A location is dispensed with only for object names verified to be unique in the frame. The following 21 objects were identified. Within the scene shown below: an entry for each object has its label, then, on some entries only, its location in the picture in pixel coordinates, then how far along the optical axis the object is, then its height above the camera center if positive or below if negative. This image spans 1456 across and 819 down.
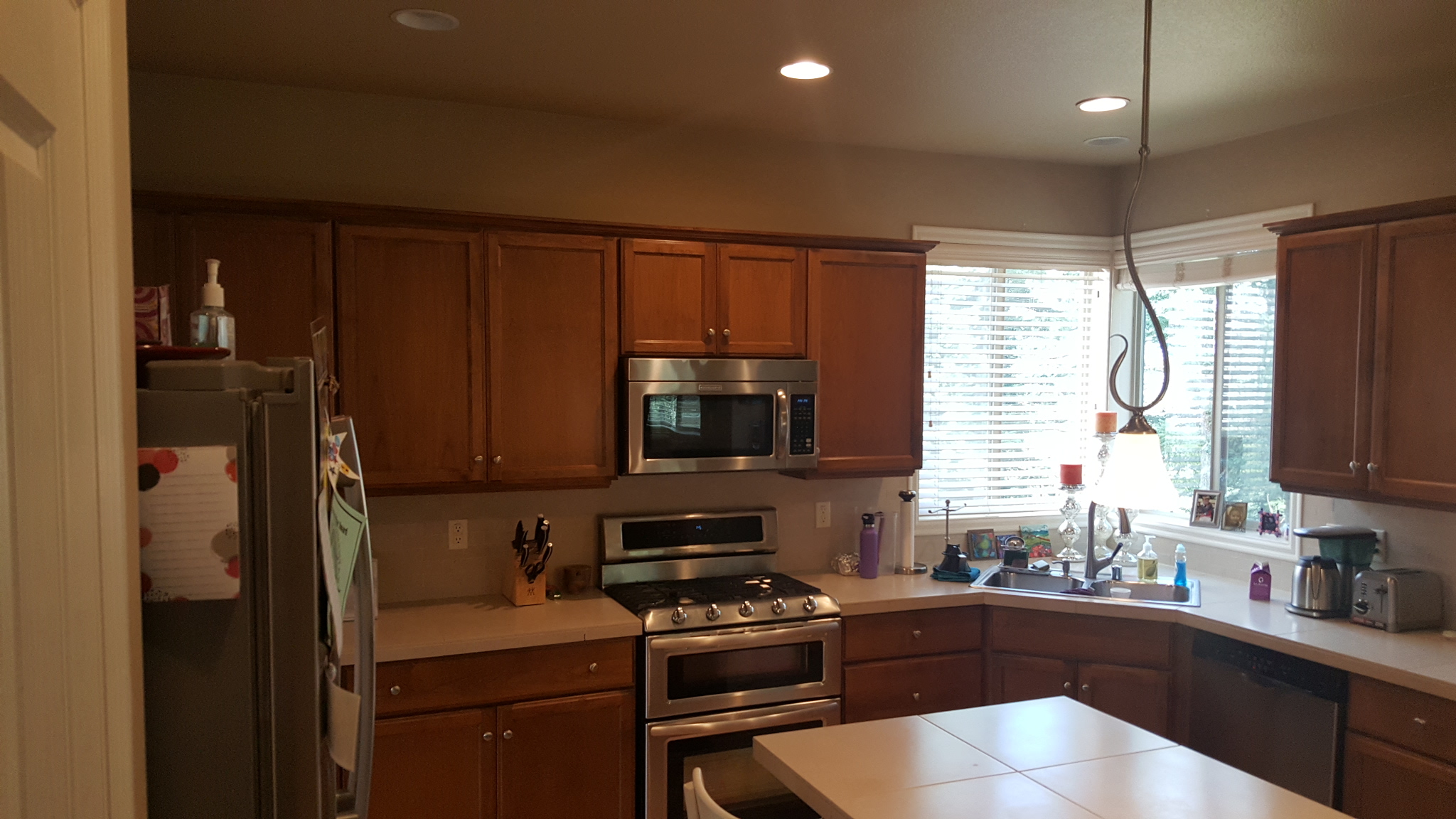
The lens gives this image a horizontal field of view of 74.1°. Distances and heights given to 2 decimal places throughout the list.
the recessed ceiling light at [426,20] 2.56 +0.92
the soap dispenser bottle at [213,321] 1.41 +0.06
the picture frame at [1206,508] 3.98 -0.59
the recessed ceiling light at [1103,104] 3.33 +0.91
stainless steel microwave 3.40 -0.19
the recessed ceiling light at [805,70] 2.98 +0.92
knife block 3.37 -0.80
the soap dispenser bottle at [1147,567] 3.91 -0.82
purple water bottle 3.95 -0.77
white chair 1.75 -0.81
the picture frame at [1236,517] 3.91 -0.61
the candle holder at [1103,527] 4.28 -0.73
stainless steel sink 3.72 -0.89
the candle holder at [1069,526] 4.16 -0.70
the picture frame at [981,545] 4.35 -0.81
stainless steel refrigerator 1.11 -0.29
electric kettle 3.29 -0.76
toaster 3.13 -0.76
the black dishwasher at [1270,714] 2.96 -1.16
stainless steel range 3.20 -1.07
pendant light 2.57 -0.30
